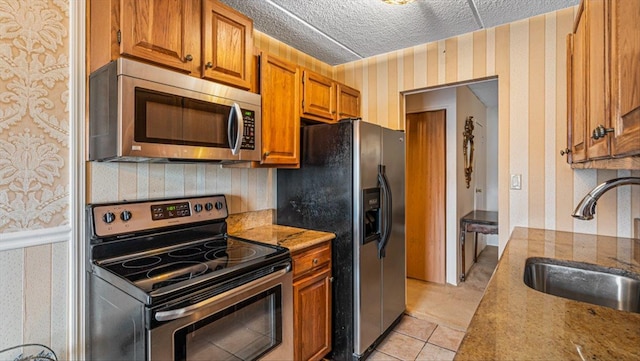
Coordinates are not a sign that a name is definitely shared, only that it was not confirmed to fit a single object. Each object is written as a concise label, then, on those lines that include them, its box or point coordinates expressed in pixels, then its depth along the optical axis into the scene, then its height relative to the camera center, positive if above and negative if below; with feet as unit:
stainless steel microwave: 4.08 +0.97
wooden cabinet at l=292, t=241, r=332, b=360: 6.03 -2.50
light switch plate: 7.42 +0.01
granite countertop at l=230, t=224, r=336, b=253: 6.10 -1.21
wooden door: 11.55 -0.56
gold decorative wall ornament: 12.53 +1.41
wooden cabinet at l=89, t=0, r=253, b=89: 4.22 +2.24
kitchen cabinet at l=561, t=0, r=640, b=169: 2.32 +0.96
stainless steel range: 3.71 -1.45
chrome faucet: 3.43 -0.18
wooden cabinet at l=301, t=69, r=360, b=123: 7.58 +2.24
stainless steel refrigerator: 6.77 -0.73
